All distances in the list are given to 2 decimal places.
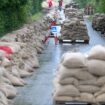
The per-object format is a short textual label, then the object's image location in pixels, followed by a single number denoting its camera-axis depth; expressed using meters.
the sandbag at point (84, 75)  11.33
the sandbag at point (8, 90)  13.83
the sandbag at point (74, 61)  11.45
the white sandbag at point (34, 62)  20.39
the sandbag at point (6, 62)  16.34
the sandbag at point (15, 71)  16.75
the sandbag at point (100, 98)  11.09
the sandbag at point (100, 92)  11.23
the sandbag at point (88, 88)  11.27
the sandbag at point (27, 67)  18.87
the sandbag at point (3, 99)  12.64
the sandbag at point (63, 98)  11.20
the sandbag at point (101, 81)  11.28
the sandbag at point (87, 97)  11.05
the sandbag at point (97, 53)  11.66
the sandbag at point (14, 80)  15.76
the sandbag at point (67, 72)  11.45
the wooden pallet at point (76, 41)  32.59
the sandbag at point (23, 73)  17.81
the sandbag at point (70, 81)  11.46
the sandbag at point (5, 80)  14.62
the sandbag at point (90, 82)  11.28
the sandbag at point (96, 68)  11.33
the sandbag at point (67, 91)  11.27
